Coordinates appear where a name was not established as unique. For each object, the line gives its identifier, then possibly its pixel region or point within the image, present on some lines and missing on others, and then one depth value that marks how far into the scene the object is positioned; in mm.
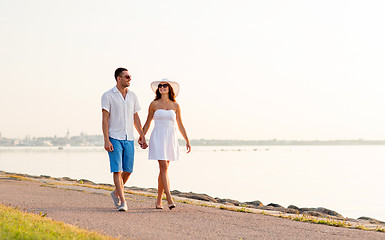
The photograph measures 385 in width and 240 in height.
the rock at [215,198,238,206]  17266
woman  10039
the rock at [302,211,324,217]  14458
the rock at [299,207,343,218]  15953
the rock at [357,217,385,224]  13722
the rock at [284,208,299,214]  13458
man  9664
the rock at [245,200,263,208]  19178
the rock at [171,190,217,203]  16188
